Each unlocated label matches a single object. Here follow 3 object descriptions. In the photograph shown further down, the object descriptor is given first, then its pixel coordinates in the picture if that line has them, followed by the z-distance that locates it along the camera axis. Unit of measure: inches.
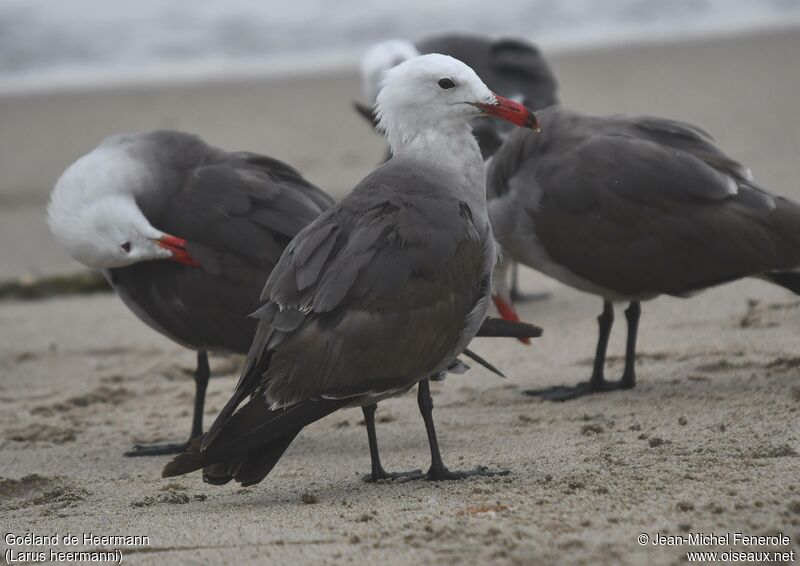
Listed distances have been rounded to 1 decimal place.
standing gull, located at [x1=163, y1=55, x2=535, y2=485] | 324.2
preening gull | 430.0
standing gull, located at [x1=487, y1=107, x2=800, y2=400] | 435.2
